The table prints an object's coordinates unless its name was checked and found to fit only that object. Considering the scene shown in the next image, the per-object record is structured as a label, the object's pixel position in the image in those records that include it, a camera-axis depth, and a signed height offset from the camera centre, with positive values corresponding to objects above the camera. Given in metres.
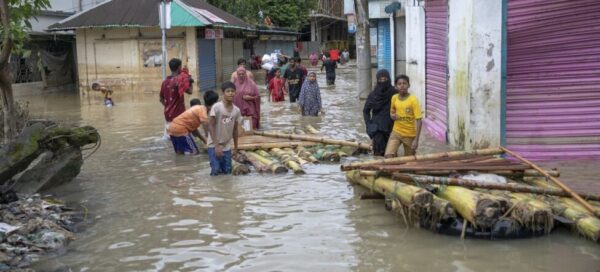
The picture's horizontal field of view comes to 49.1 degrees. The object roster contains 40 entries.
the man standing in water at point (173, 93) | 10.71 -0.30
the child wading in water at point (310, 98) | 15.33 -0.63
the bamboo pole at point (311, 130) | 11.83 -1.08
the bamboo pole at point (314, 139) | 9.95 -1.07
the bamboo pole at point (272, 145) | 10.01 -1.13
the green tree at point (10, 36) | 7.93 +0.52
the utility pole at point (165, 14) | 12.50 +1.16
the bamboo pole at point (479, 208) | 5.36 -1.16
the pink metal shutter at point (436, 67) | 11.07 +0.01
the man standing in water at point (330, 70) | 26.89 +0.02
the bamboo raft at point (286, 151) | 8.93 -1.20
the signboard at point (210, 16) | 24.29 +2.21
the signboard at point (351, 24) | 44.39 +3.12
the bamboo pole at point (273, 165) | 8.80 -1.26
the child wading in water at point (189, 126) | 9.87 -0.79
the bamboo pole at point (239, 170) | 8.77 -1.29
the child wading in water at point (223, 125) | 8.47 -0.67
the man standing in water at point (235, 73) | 12.13 -0.01
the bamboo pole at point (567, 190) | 5.45 -1.10
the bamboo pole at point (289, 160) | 8.81 -1.23
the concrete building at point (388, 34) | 18.39 +1.21
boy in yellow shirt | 7.95 -0.63
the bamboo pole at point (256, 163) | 8.94 -1.26
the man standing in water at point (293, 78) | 17.69 -0.18
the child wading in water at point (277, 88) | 18.57 -0.46
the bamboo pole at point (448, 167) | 6.38 -0.98
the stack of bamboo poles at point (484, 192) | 5.45 -1.12
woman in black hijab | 8.66 -0.57
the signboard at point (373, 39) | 34.47 +1.62
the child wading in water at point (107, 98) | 19.42 -0.65
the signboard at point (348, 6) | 33.75 +3.33
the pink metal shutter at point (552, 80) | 8.61 -0.21
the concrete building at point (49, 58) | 23.75 +0.76
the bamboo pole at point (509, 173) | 6.33 -1.03
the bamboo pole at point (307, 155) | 9.51 -1.23
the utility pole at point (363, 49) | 18.52 +0.59
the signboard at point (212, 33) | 25.71 +1.60
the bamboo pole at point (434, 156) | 6.90 -0.93
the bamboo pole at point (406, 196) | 5.68 -1.15
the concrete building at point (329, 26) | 53.50 +4.03
